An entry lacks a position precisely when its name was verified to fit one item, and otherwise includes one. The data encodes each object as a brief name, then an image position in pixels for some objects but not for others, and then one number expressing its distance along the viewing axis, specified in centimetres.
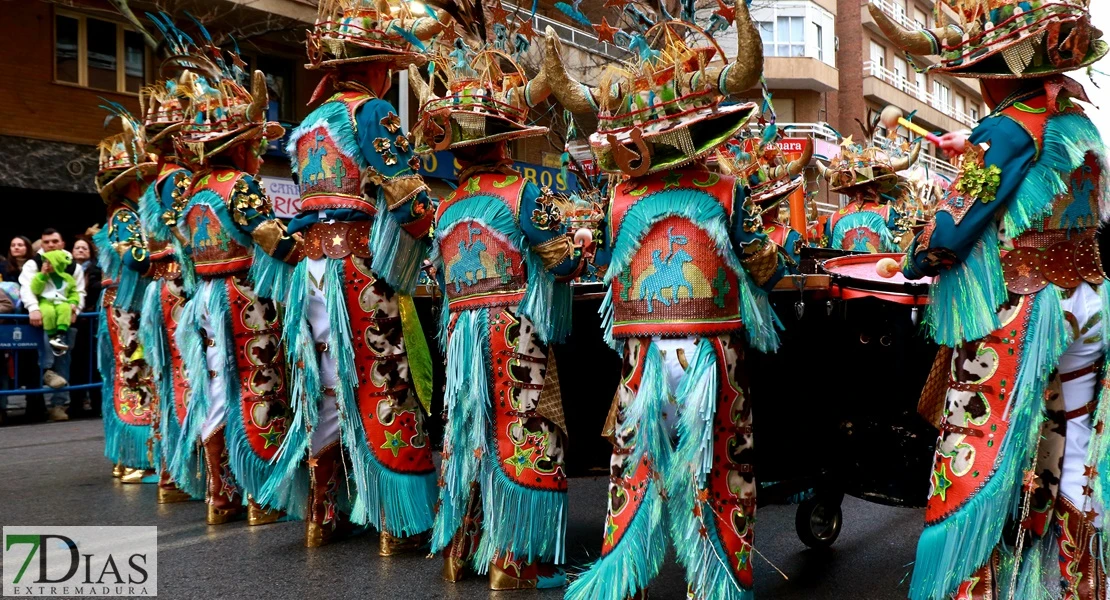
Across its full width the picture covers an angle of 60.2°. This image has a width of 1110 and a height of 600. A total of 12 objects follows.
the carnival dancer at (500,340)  372
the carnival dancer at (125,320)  626
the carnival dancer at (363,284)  423
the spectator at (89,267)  992
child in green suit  922
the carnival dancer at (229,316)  495
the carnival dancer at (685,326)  305
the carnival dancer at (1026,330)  286
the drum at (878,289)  344
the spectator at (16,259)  973
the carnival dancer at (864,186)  762
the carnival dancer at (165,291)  553
